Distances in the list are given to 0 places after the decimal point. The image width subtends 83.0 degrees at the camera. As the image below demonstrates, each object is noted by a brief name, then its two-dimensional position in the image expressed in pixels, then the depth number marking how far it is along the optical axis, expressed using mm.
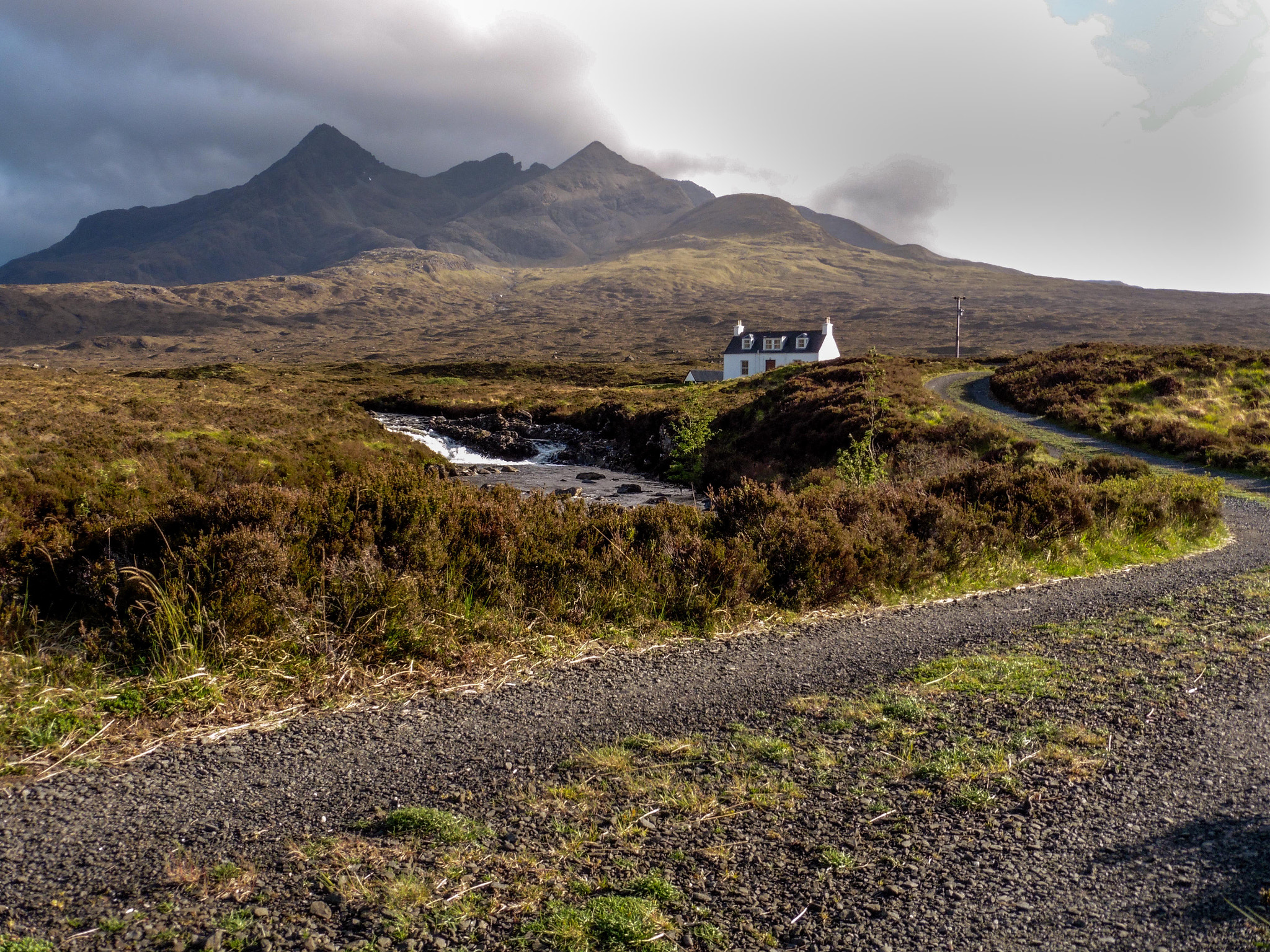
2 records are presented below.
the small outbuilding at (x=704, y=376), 81438
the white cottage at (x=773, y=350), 78625
